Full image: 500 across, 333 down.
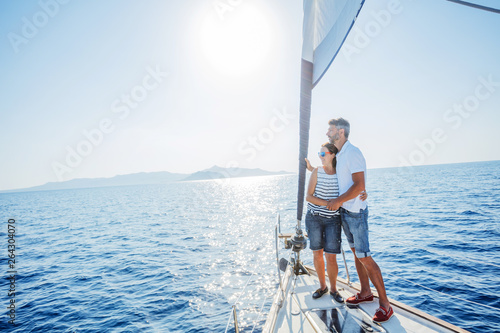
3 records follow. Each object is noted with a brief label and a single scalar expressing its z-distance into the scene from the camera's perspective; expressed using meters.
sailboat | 2.09
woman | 3.15
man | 2.78
